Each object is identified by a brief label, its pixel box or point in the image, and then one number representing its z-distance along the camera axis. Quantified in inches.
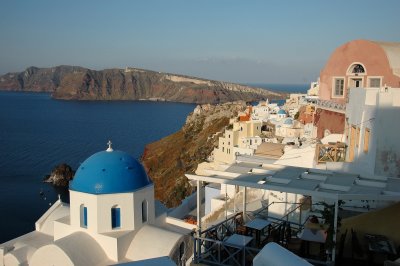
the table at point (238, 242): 277.7
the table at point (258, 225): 309.5
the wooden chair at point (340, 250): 307.5
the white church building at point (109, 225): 459.2
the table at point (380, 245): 292.4
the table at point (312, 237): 291.1
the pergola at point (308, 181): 283.1
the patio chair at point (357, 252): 311.6
